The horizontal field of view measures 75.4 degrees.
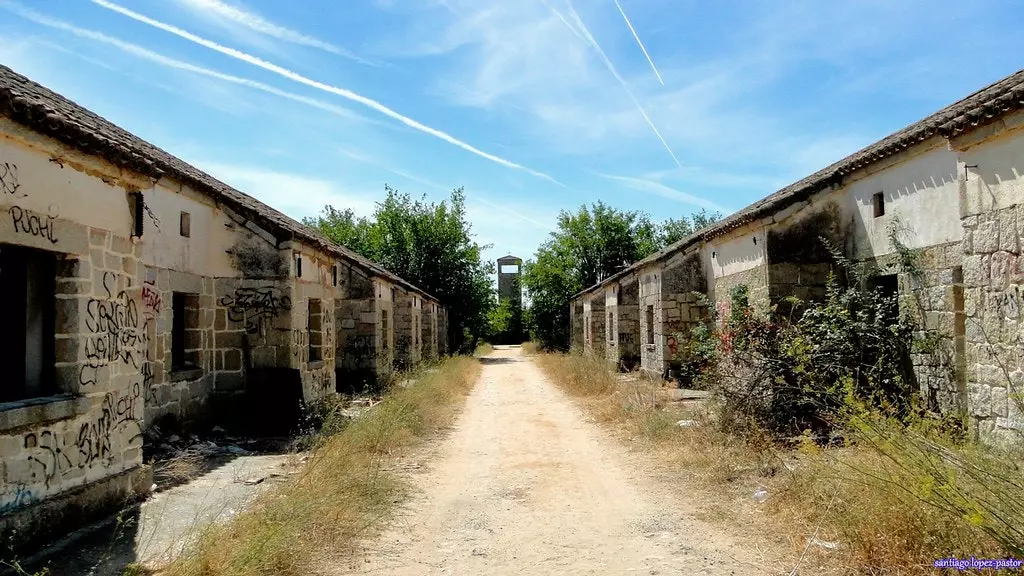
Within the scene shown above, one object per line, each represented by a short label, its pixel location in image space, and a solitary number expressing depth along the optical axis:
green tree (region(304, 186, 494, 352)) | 31.58
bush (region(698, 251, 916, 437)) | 7.92
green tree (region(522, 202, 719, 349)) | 34.72
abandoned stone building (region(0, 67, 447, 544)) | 4.76
